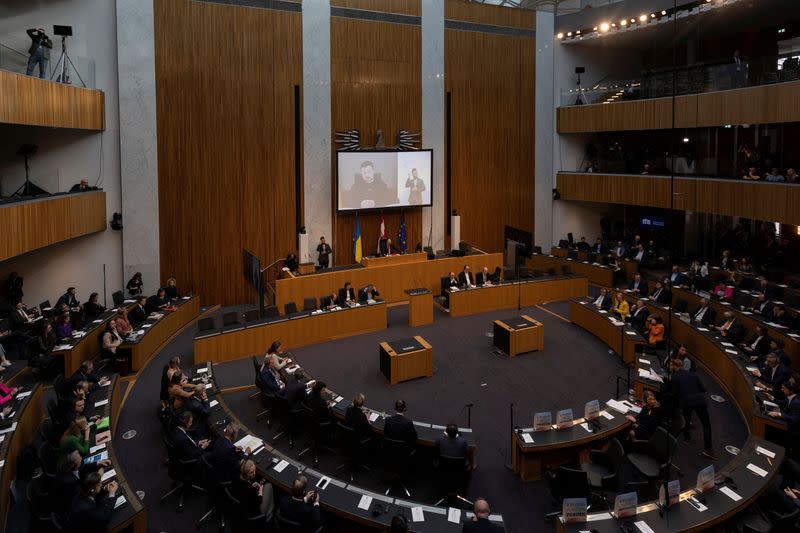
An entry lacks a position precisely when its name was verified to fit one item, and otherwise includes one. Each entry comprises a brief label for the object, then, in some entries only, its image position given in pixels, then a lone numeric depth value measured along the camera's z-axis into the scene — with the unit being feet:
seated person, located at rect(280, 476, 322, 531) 18.06
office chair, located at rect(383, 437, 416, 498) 22.88
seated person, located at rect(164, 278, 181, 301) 47.01
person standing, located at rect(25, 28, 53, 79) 39.27
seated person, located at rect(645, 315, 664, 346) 37.35
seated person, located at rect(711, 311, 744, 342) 36.14
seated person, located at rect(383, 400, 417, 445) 23.03
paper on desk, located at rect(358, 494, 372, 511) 19.19
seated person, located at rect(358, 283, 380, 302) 46.73
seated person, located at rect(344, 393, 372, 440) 24.32
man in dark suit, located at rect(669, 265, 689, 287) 47.55
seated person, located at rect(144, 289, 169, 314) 43.88
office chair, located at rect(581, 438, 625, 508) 21.65
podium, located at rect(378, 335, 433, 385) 34.71
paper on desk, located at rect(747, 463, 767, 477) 20.54
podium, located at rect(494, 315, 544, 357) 39.47
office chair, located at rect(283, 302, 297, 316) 43.49
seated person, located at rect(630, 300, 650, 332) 40.93
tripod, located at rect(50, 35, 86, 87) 42.73
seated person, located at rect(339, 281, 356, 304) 45.99
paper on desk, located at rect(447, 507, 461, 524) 18.37
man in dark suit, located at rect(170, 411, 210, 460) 22.70
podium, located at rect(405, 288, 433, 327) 46.80
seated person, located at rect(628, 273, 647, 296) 48.47
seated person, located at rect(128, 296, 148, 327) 41.70
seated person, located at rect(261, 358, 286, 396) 28.60
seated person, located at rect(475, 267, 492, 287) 51.85
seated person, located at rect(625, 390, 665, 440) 24.56
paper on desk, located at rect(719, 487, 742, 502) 19.11
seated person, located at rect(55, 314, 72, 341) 35.65
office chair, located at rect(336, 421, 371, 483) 24.31
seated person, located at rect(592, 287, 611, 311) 43.88
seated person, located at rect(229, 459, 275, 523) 18.85
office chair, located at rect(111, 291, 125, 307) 43.65
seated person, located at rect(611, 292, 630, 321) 42.22
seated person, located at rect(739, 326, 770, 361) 33.55
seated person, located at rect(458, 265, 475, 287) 51.24
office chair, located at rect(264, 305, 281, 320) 42.14
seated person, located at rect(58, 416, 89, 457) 21.74
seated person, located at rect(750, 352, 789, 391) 28.76
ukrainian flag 58.29
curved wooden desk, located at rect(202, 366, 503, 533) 18.26
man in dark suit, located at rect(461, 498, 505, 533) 16.55
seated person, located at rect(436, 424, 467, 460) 22.33
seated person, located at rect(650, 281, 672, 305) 43.96
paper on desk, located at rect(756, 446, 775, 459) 21.66
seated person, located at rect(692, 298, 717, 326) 40.29
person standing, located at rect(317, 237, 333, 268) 55.01
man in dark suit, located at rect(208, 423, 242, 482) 20.88
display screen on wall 56.44
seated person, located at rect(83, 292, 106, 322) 40.60
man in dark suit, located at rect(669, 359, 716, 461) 25.89
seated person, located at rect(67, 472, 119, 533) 17.21
